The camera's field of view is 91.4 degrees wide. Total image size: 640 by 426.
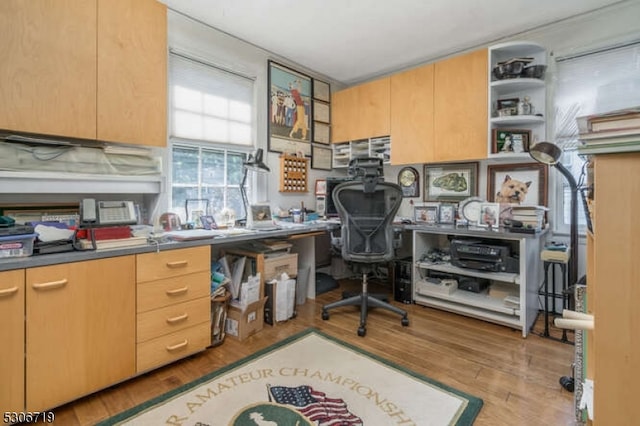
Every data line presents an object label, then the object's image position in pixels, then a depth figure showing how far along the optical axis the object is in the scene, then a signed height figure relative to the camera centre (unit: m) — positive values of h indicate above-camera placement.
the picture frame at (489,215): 2.74 -0.02
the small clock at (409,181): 3.63 +0.37
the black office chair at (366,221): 2.49 -0.07
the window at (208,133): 2.66 +0.72
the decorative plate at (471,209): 2.91 +0.04
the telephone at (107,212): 1.73 -0.01
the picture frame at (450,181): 3.22 +0.34
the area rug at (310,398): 1.47 -0.97
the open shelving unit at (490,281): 2.38 -0.59
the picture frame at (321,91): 3.81 +1.51
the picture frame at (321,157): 3.84 +0.69
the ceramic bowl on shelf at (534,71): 2.67 +1.22
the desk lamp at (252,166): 2.80 +0.42
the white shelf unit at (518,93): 2.67 +1.11
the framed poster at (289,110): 3.35 +1.15
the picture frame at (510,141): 2.77 +0.65
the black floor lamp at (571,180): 1.79 +0.19
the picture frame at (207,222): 2.54 -0.09
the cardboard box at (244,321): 2.29 -0.82
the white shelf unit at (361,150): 3.57 +0.76
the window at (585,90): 2.46 +1.02
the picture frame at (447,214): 3.10 -0.01
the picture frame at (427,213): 3.13 -0.01
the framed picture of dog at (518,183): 2.83 +0.28
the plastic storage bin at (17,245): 1.41 -0.16
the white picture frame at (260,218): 2.62 -0.06
